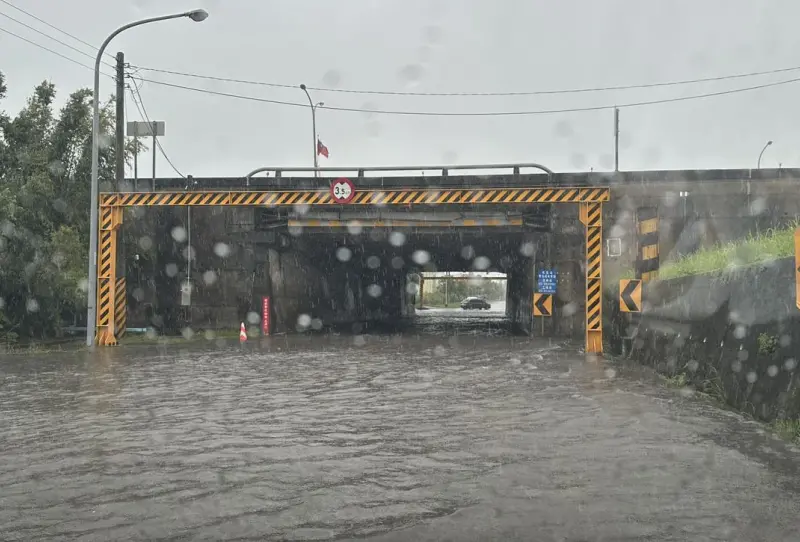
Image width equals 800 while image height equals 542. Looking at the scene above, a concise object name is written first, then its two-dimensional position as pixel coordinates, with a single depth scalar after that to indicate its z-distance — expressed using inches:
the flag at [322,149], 1680.6
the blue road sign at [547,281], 1098.1
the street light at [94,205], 880.3
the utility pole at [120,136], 948.6
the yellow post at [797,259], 295.4
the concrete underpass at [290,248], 1110.4
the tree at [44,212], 947.3
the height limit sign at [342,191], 933.2
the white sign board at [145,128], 1163.3
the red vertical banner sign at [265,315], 1130.0
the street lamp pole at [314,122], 1818.2
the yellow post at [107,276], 925.2
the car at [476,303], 3479.3
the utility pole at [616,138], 1878.7
